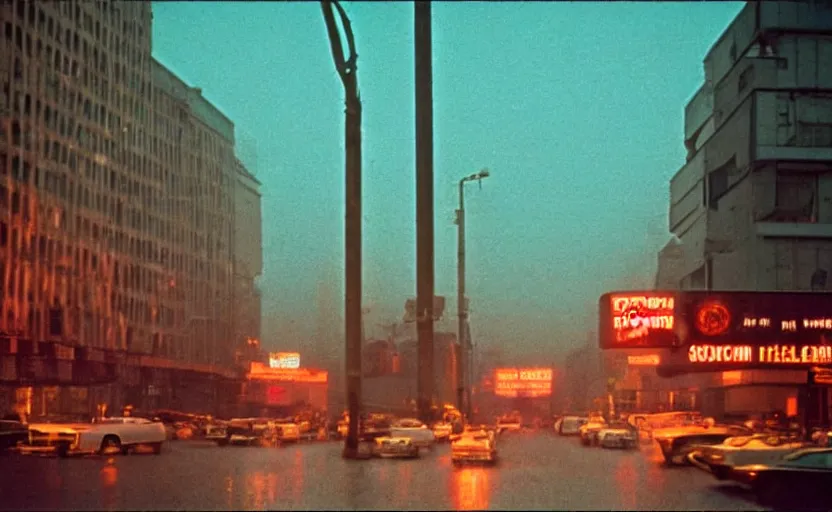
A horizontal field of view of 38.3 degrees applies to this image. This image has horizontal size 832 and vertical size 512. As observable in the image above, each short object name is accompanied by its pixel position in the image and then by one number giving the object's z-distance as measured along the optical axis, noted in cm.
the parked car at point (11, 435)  4150
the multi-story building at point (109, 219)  7681
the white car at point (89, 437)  3938
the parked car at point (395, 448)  4106
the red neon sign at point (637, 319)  4450
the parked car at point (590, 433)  5756
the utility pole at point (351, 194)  4141
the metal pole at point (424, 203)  6794
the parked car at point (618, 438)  5275
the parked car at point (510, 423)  9168
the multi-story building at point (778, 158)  7912
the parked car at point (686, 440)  3575
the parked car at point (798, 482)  2214
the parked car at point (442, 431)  6362
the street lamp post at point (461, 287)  9012
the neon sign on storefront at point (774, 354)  4269
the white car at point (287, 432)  5753
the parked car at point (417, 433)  4584
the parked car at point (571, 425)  7569
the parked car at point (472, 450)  3597
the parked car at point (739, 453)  2594
